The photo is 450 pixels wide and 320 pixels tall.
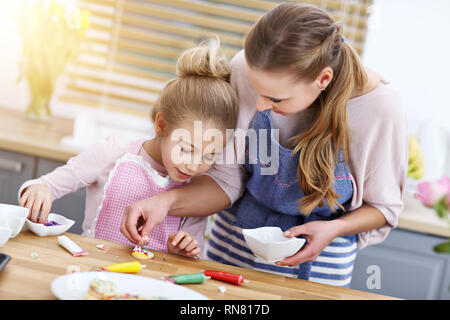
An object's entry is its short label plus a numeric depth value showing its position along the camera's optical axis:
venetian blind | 2.59
